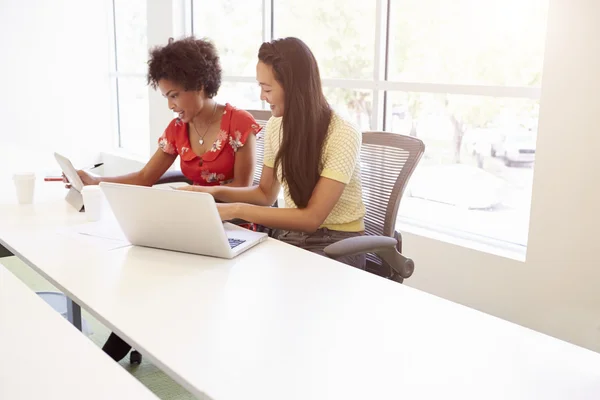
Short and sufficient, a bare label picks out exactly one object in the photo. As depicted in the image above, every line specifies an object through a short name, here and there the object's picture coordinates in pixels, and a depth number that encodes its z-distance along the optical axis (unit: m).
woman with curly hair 2.31
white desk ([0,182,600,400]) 0.95
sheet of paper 1.71
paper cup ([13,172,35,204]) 2.14
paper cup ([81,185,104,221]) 1.90
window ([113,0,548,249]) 2.62
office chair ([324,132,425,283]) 1.82
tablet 2.09
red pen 2.37
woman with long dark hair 1.84
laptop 1.48
